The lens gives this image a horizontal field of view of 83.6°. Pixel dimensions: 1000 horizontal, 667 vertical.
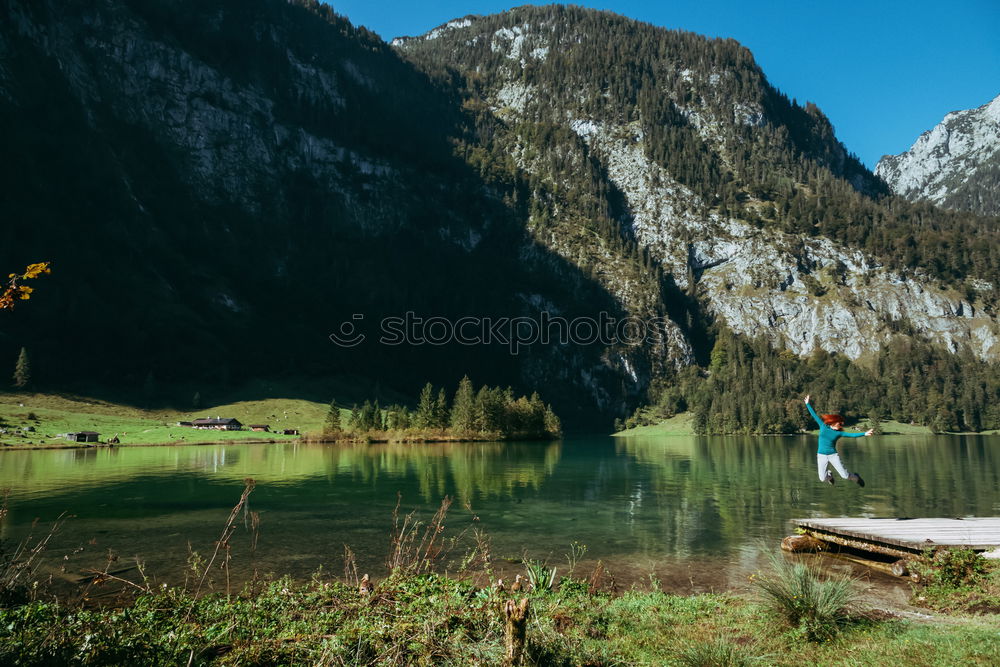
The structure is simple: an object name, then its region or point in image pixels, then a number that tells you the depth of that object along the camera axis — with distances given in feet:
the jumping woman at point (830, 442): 55.57
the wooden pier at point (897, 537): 49.62
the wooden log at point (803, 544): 62.69
